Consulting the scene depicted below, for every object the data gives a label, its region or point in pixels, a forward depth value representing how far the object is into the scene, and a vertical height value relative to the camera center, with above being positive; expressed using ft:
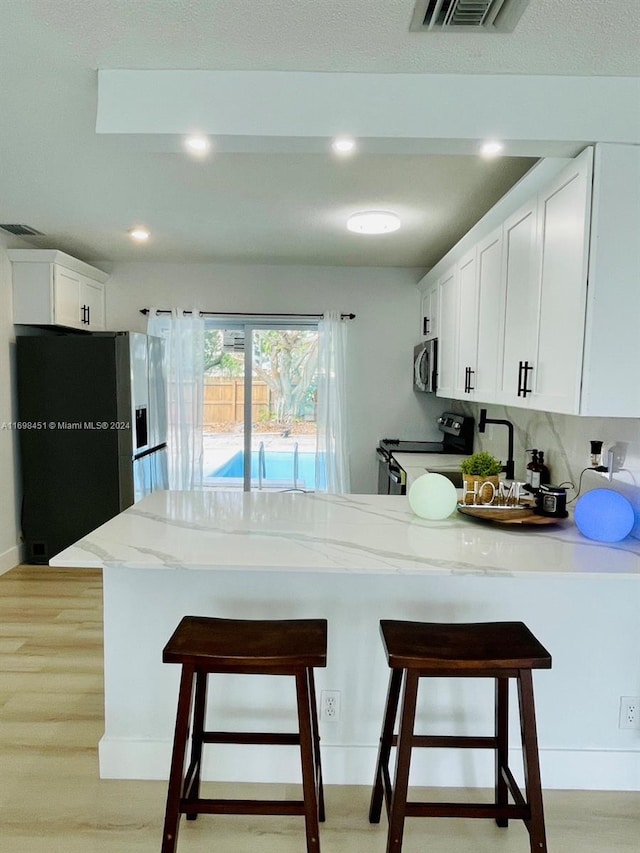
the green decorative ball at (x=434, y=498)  6.84 -1.35
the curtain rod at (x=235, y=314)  15.11 +2.14
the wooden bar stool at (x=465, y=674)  4.73 -2.54
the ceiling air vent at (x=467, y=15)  4.58 +3.35
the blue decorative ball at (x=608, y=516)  6.04 -1.38
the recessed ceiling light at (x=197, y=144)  5.85 +2.75
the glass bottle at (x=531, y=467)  8.82 -1.22
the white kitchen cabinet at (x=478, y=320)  8.75 +1.33
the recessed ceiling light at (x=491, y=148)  5.94 +2.79
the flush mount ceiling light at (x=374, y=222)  10.21 +3.29
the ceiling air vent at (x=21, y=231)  11.79 +3.52
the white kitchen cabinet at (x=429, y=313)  13.37 +2.10
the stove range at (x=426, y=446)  12.84 -1.49
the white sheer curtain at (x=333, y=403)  15.11 -0.34
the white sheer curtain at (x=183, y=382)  14.98 +0.18
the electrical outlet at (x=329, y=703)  6.38 -3.74
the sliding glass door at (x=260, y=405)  15.56 -0.46
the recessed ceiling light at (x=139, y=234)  11.85 +3.52
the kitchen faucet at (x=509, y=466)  10.04 -1.37
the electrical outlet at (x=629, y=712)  6.26 -3.73
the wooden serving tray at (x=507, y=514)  6.62 -1.55
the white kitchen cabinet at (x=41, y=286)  12.76 +2.42
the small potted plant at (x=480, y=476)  7.32 -1.23
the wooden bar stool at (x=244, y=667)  4.70 -2.46
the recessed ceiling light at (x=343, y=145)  5.82 +2.75
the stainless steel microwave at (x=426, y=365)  12.92 +0.68
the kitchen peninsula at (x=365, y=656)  6.23 -3.12
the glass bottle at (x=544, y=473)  8.83 -1.32
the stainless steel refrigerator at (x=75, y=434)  12.99 -1.15
